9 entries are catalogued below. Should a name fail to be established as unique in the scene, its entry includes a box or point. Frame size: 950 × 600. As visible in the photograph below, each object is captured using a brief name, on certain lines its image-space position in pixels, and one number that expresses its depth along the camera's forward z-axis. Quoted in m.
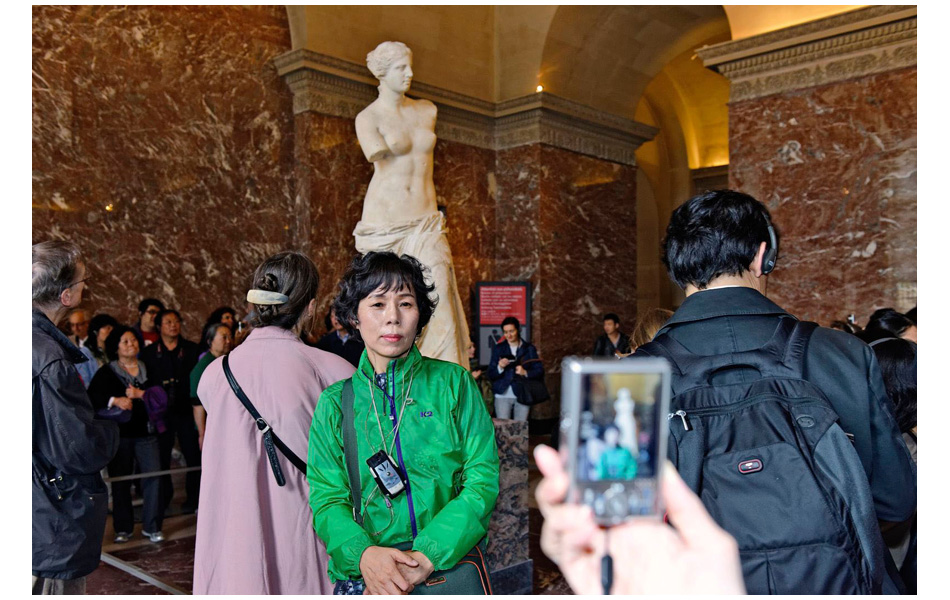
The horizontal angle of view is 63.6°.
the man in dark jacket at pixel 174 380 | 6.28
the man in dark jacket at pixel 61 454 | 2.59
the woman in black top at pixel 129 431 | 5.73
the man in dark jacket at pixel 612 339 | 10.50
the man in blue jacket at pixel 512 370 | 8.40
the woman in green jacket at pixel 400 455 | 2.05
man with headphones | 1.52
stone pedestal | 4.60
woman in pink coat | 2.63
